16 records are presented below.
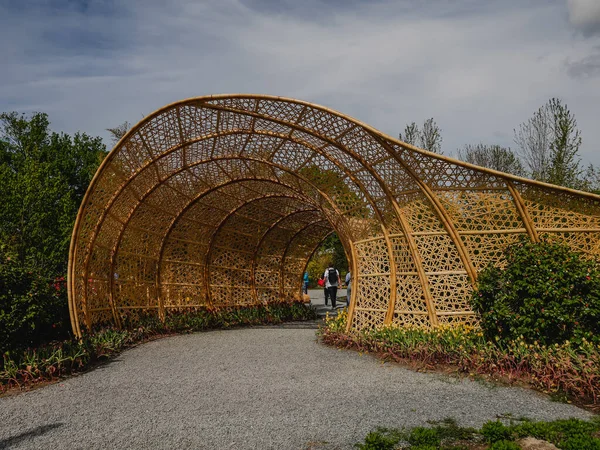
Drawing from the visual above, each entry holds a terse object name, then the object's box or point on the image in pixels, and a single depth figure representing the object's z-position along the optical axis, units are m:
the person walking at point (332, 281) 17.51
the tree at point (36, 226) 7.48
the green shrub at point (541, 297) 6.02
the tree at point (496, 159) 25.97
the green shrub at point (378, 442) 3.94
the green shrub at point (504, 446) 3.55
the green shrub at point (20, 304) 7.27
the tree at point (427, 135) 26.12
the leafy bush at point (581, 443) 3.58
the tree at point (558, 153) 19.23
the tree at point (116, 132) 29.45
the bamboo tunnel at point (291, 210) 7.53
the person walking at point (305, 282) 21.11
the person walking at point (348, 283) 13.96
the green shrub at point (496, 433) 3.99
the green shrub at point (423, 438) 3.95
